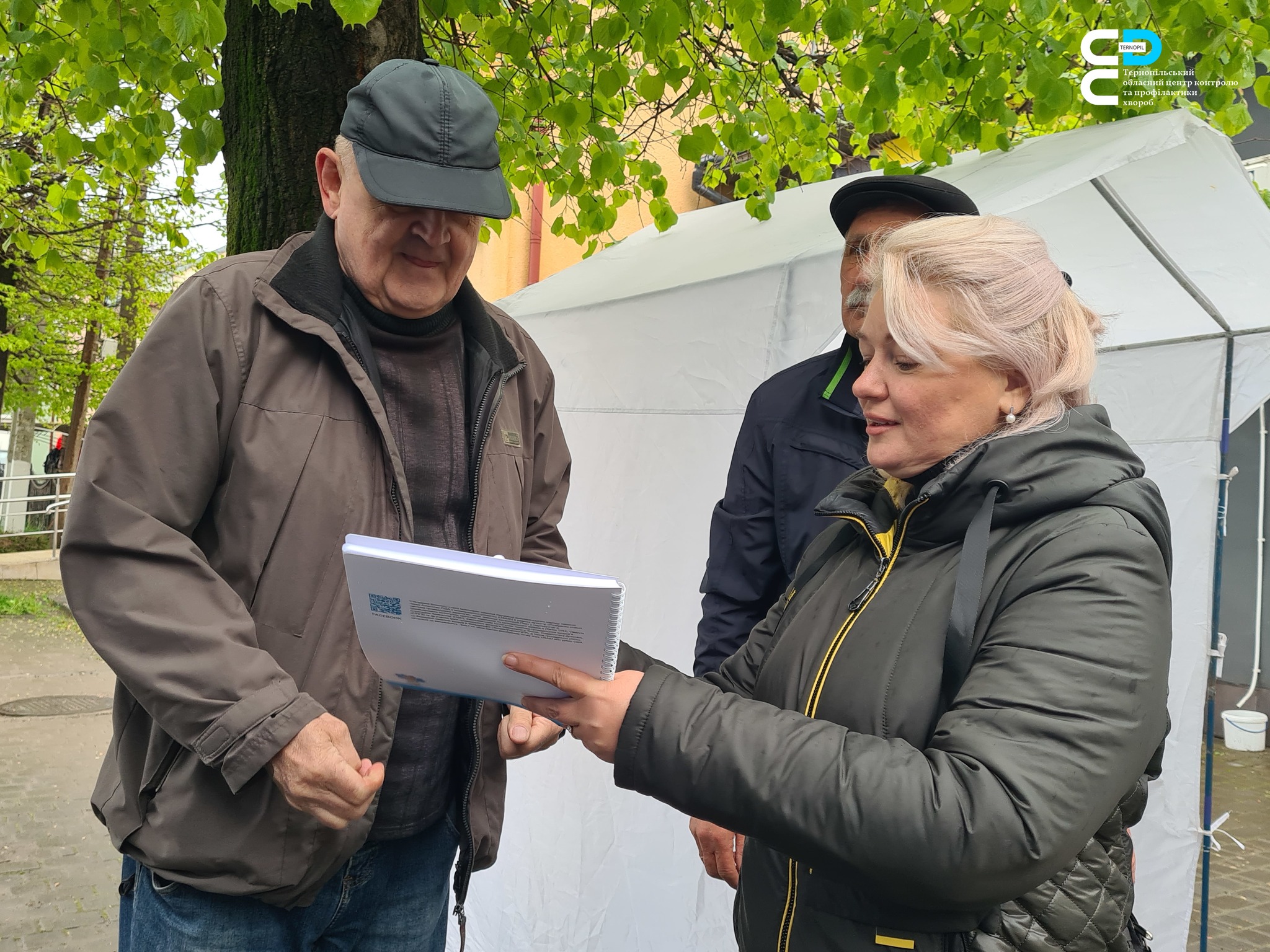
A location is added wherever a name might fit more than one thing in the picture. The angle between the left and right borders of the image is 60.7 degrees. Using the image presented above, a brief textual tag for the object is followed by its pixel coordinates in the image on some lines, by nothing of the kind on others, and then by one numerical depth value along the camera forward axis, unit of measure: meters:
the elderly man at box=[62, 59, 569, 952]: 1.55
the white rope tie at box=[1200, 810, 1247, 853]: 2.88
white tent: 2.92
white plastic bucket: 7.86
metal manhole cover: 7.93
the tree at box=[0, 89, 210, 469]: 9.65
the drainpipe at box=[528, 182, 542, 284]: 10.94
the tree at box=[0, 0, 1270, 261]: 2.86
